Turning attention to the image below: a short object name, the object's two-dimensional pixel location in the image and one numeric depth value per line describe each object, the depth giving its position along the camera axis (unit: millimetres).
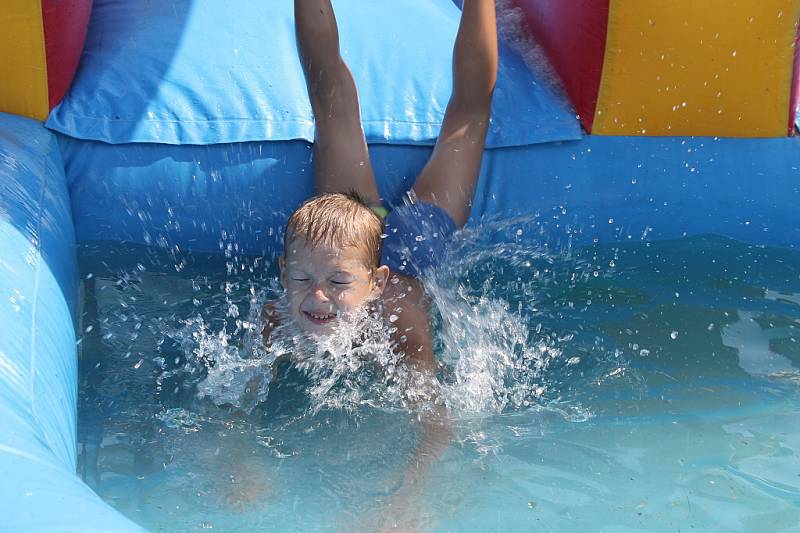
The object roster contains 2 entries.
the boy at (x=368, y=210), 4645
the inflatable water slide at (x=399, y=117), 5652
